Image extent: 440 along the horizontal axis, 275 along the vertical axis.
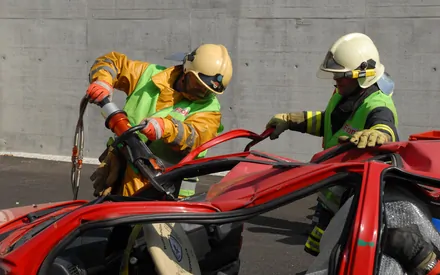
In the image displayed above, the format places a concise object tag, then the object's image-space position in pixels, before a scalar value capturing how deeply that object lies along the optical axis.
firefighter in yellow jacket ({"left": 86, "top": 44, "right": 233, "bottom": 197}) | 4.05
